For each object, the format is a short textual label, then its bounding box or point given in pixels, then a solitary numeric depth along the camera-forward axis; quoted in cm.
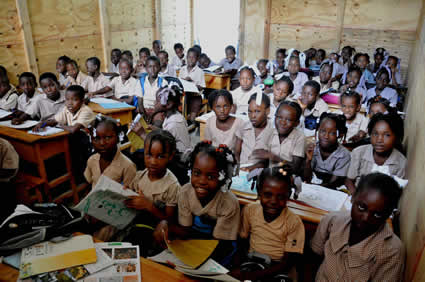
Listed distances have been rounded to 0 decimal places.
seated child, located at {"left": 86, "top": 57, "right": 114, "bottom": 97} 462
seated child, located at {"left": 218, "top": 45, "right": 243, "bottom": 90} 610
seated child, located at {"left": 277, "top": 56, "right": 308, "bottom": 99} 484
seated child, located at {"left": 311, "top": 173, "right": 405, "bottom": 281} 127
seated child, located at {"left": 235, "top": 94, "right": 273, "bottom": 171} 261
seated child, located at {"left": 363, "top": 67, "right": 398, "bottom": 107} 442
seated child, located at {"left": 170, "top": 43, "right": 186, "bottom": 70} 638
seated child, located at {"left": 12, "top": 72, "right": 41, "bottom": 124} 345
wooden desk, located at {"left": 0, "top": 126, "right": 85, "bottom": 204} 268
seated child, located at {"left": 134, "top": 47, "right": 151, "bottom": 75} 532
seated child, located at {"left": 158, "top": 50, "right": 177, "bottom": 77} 561
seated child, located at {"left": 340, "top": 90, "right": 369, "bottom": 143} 306
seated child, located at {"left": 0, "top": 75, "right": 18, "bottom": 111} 357
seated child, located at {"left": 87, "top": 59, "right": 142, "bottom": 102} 441
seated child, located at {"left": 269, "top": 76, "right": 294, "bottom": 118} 357
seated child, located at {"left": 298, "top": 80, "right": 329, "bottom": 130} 362
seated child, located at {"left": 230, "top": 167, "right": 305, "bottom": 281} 152
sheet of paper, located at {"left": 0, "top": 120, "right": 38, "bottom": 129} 284
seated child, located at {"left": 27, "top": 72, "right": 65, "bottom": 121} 334
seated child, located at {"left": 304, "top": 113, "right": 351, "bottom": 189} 231
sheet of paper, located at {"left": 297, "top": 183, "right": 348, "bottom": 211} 178
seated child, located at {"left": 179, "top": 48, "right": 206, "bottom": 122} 515
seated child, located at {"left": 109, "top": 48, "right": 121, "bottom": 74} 549
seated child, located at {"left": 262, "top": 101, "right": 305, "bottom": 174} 238
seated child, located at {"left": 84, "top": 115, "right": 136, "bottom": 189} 209
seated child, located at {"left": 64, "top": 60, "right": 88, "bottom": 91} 450
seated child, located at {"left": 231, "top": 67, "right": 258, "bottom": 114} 391
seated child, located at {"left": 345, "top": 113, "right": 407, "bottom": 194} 213
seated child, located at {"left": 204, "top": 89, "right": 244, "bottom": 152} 272
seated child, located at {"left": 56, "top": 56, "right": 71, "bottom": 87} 456
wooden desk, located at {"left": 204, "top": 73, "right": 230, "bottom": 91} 539
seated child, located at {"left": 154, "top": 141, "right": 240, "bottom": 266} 160
